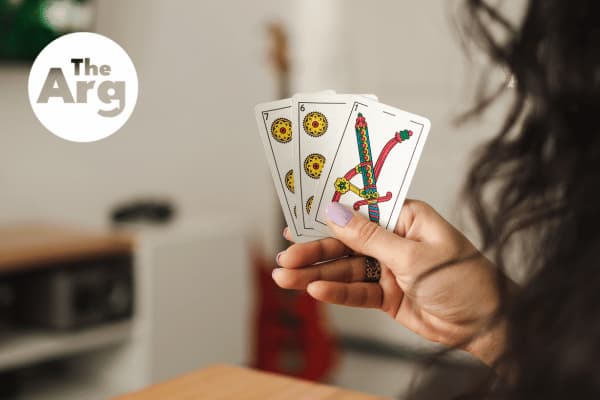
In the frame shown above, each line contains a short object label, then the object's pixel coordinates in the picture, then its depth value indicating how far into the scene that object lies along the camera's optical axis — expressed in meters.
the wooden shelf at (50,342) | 2.09
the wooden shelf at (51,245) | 2.05
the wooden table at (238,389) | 0.88
